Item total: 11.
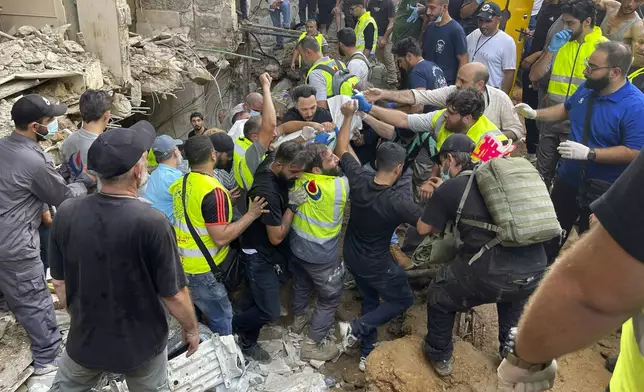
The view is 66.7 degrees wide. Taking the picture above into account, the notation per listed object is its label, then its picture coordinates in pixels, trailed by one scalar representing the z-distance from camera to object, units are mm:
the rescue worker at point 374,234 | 4133
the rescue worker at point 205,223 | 3748
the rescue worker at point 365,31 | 8648
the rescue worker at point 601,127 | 4180
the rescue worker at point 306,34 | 9202
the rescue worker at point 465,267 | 3629
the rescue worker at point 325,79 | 5746
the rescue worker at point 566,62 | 5465
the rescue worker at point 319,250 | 4188
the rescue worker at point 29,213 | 3648
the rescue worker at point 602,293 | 1090
